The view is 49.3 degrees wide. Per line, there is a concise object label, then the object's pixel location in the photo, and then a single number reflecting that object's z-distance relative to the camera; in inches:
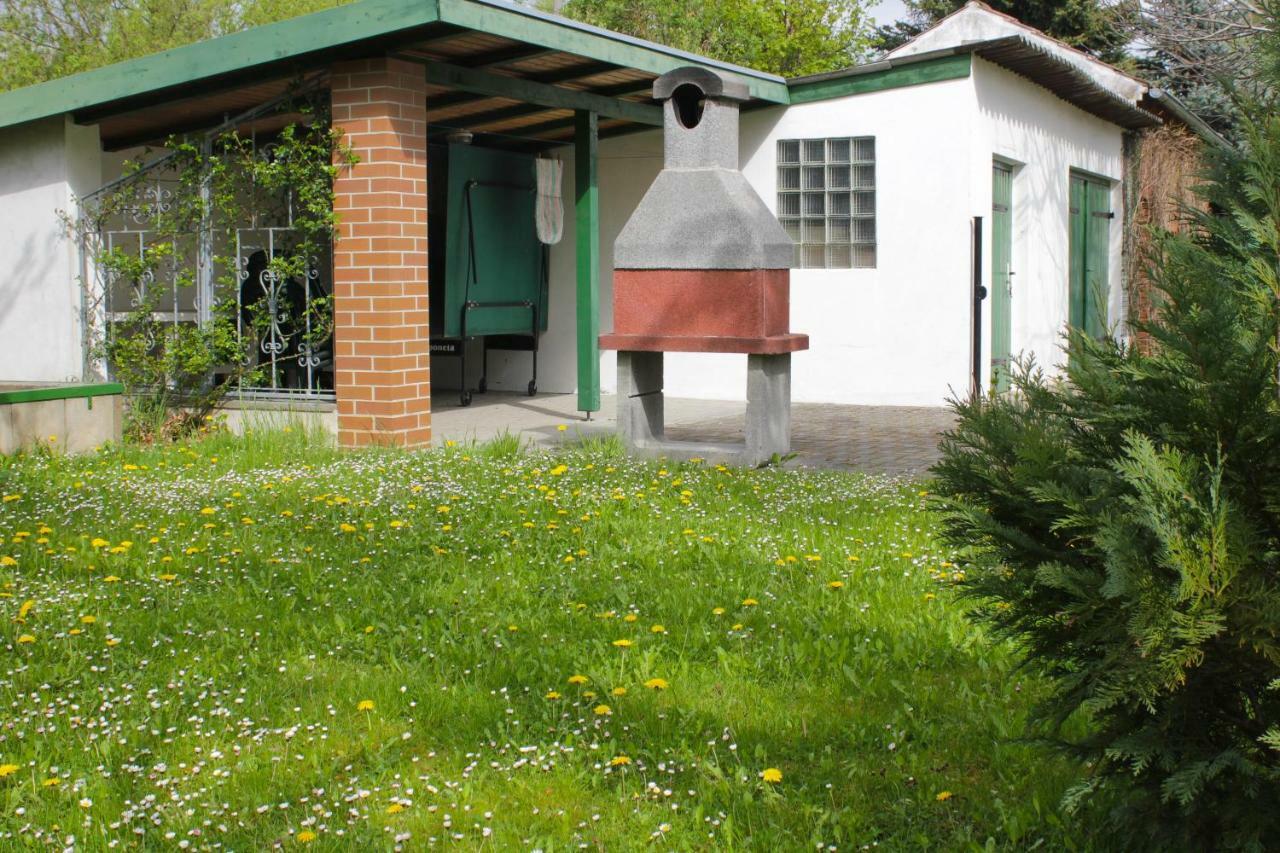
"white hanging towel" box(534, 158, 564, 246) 494.0
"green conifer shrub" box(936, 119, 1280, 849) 86.3
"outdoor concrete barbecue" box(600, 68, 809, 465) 318.0
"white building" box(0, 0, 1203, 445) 372.5
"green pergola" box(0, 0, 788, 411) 338.3
